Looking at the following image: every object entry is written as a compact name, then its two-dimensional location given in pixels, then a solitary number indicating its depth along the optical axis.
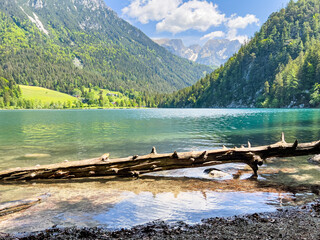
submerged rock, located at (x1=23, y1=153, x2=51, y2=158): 24.94
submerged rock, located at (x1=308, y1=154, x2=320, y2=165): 19.31
